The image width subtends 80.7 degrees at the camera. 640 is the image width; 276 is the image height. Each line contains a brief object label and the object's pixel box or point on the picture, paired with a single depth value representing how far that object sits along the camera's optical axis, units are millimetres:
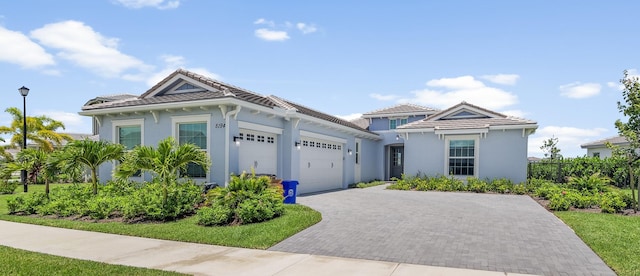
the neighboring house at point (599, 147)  29964
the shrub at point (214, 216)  8797
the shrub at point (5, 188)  17719
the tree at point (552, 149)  23438
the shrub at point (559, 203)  11555
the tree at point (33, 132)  25188
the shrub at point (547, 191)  13801
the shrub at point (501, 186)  17328
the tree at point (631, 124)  11141
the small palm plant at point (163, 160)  9672
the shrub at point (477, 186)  17688
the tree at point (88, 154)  11523
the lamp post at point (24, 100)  18781
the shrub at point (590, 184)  14005
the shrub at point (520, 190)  17016
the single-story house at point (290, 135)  12961
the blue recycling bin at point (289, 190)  12844
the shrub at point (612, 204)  10945
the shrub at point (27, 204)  10969
